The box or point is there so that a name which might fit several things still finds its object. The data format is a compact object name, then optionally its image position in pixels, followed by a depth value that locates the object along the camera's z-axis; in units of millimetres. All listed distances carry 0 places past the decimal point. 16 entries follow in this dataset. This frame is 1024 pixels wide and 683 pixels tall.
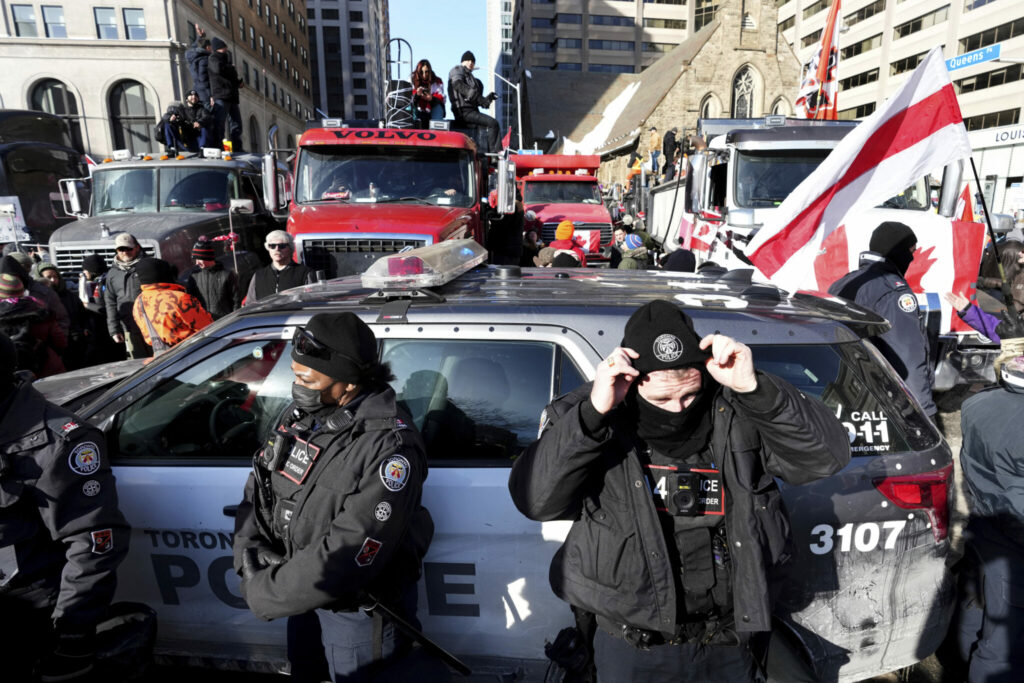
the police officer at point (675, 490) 1568
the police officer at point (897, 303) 3707
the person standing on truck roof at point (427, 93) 9555
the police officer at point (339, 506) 1754
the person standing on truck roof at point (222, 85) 11820
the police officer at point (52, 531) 1948
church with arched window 41844
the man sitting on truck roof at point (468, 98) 10008
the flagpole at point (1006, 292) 6845
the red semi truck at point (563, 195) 13117
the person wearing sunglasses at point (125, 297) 6055
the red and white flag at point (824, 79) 10836
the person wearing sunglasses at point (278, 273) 5516
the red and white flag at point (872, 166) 3402
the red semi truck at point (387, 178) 6863
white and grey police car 2121
